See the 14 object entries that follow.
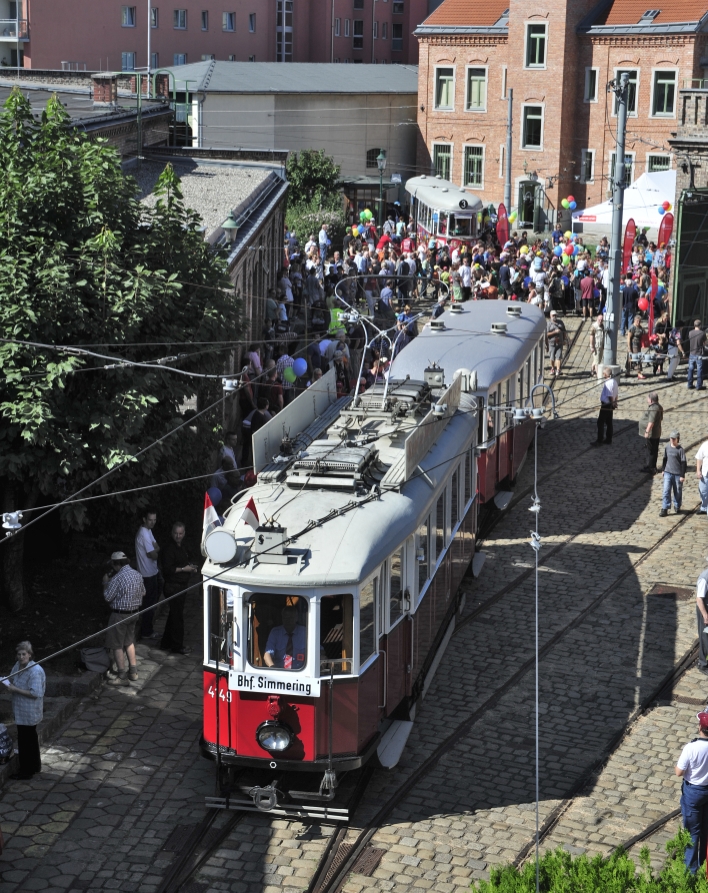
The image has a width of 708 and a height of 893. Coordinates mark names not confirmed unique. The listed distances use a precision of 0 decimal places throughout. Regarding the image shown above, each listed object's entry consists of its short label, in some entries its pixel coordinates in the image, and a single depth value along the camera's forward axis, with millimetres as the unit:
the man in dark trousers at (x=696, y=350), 29719
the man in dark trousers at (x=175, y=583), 16203
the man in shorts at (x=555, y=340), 30281
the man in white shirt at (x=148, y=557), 16547
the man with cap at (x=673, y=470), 21641
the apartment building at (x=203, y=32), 67938
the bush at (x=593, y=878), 8672
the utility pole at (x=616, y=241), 30484
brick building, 56469
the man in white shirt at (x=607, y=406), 25516
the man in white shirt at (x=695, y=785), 11406
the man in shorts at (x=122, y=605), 15180
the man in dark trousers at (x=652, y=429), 23891
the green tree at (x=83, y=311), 15148
